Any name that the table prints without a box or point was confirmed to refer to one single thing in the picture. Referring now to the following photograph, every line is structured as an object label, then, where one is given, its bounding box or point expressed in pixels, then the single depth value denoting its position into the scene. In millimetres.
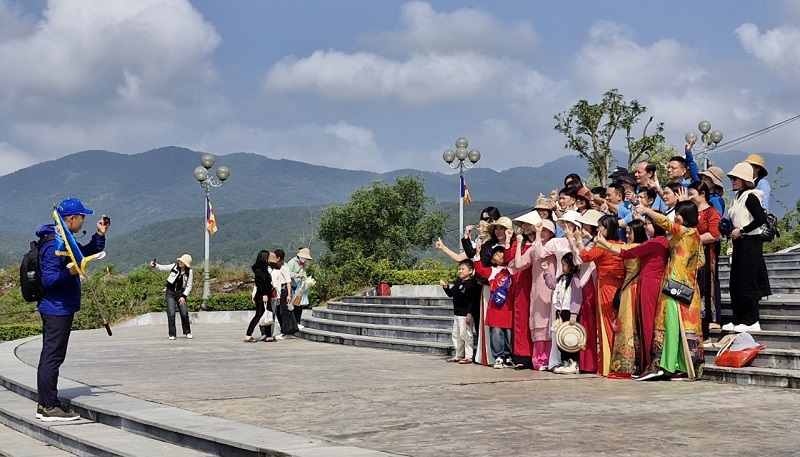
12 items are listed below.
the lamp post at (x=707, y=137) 24812
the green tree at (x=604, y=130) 37344
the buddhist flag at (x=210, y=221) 27602
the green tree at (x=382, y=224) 37562
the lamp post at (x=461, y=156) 25391
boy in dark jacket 12047
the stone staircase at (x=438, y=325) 9273
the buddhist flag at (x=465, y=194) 26956
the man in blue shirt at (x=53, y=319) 8109
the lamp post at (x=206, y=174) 26172
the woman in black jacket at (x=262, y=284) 16562
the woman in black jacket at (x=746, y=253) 9883
